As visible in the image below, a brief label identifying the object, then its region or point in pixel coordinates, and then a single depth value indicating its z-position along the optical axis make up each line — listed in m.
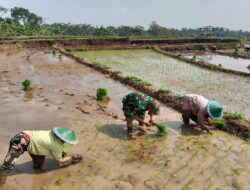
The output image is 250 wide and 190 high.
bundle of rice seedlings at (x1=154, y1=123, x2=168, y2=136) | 5.12
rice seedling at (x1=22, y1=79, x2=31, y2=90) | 8.68
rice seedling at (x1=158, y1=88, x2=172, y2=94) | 8.16
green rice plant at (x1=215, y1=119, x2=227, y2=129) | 5.72
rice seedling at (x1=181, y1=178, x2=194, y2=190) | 3.49
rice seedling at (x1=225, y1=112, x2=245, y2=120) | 5.88
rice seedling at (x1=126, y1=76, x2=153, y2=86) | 9.38
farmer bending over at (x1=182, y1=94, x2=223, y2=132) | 4.94
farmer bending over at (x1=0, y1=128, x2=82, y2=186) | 3.31
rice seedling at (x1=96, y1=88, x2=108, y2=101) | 7.78
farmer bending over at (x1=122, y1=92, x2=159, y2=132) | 4.84
